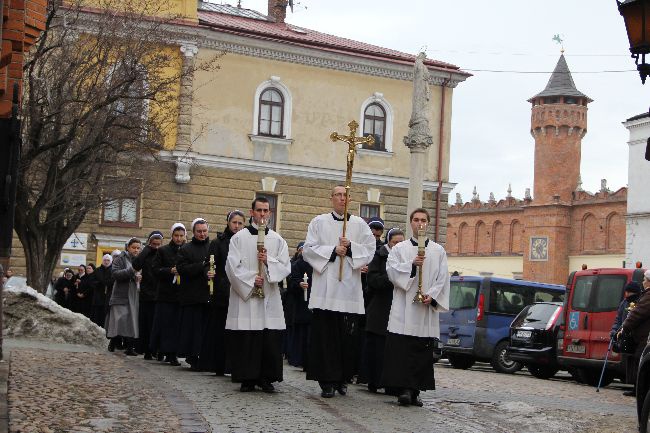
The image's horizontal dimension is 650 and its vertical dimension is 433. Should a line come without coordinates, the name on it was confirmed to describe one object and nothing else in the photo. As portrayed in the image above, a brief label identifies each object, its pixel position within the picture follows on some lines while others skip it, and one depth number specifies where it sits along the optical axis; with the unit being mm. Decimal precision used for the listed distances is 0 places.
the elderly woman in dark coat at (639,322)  14977
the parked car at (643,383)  8954
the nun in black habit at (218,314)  14297
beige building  37875
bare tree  22328
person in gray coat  18812
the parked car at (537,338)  21266
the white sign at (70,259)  36875
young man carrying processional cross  12328
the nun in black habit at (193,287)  15758
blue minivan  23062
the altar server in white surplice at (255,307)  12367
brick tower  80875
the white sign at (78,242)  36625
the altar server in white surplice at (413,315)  11898
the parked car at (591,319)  19297
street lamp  10438
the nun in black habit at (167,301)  16484
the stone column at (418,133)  31281
